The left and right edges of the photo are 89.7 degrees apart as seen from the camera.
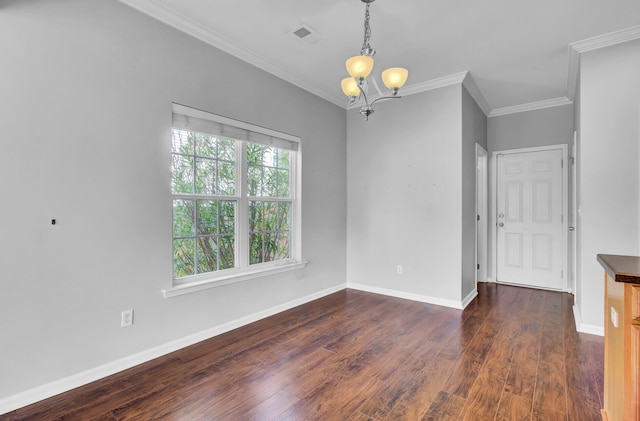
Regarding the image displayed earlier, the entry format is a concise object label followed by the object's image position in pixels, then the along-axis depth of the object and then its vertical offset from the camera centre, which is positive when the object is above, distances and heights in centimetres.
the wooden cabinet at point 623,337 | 121 -53
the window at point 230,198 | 282 +11
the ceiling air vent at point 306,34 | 283 +158
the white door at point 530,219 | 467 -16
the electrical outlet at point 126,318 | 238 -82
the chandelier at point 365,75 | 211 +93
